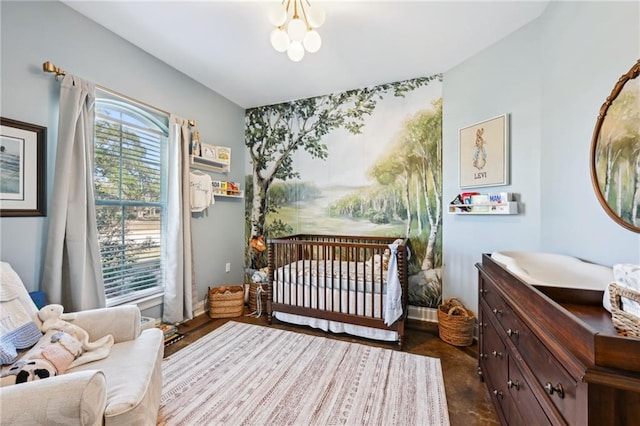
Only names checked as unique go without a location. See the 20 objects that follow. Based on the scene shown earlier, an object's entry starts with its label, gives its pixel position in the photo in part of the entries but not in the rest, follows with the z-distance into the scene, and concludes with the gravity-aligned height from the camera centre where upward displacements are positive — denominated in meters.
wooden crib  2.38 -0.77
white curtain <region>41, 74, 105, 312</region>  1.79 -0.02
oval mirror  1.15 +0.28
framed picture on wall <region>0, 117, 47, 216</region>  1.61 +0.27
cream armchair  0.90 -0.70
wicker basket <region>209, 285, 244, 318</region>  2.99 -1.05
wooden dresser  0.62 -0.44
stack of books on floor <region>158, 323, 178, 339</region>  2.46 -1.12
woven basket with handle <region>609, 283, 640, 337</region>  0.77 -0.31
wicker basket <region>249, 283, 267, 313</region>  3.15 -1.02
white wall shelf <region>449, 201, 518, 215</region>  2.10 +0.04
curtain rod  1.75 +0.96
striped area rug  1.53 -1.18
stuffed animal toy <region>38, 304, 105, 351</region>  1.39 -0.60
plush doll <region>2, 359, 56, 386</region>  1.04 -0.66
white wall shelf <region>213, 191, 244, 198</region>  3.31 +0.22
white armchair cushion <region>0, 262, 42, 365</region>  1.19 -0.54
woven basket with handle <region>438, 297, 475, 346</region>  2.34 -1.00
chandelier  1.58 +1.14
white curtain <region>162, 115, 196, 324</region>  2.64 -0.13
